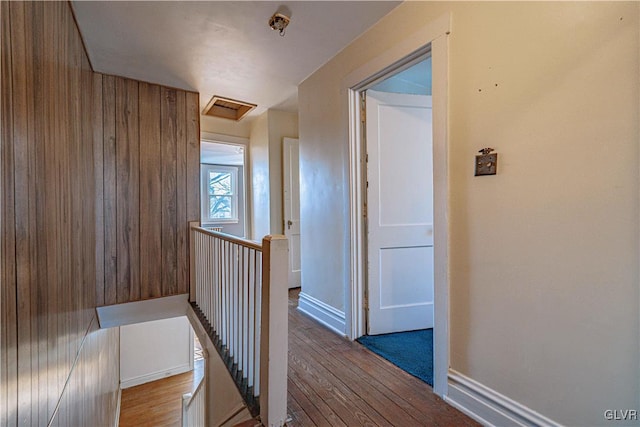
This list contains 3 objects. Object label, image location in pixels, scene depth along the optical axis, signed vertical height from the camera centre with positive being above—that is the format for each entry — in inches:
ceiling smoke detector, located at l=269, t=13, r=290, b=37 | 72.7 +48.6
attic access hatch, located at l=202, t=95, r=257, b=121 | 134.4 +52.1
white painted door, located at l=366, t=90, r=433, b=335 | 87.7 -0.4
